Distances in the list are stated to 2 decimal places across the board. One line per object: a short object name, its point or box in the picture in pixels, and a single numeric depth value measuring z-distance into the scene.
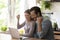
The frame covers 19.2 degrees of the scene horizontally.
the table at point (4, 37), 4.57
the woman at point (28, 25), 3.25
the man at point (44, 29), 2.72
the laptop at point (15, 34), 3.02
